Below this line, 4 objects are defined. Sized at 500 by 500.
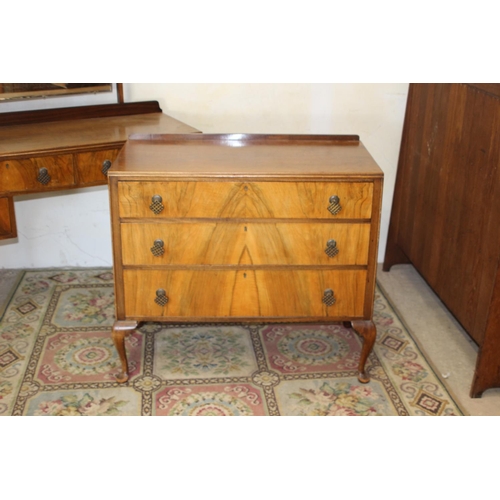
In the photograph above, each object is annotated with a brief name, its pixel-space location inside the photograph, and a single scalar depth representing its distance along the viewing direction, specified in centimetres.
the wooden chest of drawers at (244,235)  238
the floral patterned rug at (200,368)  258
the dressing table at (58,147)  264
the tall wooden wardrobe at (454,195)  258
